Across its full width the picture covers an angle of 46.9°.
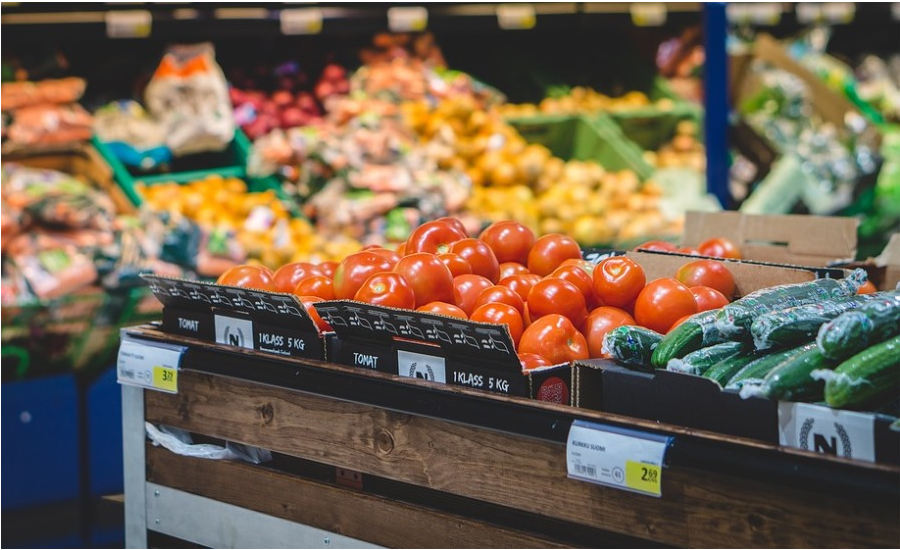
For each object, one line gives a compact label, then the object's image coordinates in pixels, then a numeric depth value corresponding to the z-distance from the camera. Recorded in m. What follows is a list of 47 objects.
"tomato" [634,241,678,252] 2.57
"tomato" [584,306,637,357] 1.95
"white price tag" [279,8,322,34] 4.61
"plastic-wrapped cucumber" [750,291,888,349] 1.55
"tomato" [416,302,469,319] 1.97
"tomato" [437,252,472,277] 2.19
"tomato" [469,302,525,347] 1.94
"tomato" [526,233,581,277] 2.31
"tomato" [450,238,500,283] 2.23
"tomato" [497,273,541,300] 2.16
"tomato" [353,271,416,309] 1.96
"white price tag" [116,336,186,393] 2.15
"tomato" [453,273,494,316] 2.12
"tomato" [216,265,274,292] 2.28
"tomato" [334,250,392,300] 2.14
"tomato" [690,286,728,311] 1.96
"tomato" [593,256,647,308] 1.98
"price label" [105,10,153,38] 4.24
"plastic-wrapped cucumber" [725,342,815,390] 1.50
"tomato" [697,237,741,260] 2.67
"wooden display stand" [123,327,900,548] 1.39
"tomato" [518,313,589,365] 1.85
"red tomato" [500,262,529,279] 2.35
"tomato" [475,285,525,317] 2.02
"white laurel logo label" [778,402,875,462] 1.36
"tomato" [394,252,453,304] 2.03
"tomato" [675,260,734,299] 2.11
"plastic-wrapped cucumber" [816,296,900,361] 1.43
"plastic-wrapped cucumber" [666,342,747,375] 1.59
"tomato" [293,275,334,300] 2.23
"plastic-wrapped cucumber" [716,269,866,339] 1.62
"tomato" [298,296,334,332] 2.06
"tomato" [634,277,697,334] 1.89
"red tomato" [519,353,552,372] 1.80
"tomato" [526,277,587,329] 1.96
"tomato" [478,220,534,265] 2.41
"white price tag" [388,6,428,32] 4.81
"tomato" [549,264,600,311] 2.06
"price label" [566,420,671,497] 1.49
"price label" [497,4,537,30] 5.13
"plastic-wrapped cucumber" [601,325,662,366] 1.67
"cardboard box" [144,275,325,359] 1.96
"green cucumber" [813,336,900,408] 1.38
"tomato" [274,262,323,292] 2.32
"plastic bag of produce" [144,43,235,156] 4.62
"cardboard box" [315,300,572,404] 1.68
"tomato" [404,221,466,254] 2.37
